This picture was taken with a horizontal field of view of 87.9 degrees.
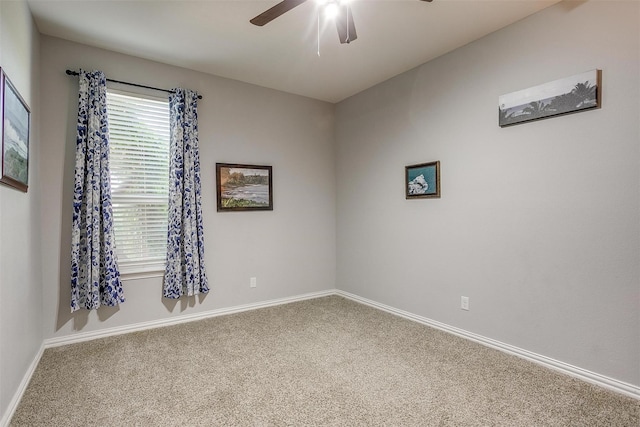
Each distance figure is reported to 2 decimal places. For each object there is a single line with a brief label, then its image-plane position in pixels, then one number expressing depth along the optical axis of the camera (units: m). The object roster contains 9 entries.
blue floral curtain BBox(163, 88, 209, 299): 3.32
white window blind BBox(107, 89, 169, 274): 3.16
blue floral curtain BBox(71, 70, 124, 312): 2.86
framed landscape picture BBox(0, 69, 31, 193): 1.81
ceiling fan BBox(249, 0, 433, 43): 1.88
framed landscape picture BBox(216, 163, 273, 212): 3.74
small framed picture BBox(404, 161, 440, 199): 3.27
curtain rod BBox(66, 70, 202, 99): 2.87
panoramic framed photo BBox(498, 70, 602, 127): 2.24
